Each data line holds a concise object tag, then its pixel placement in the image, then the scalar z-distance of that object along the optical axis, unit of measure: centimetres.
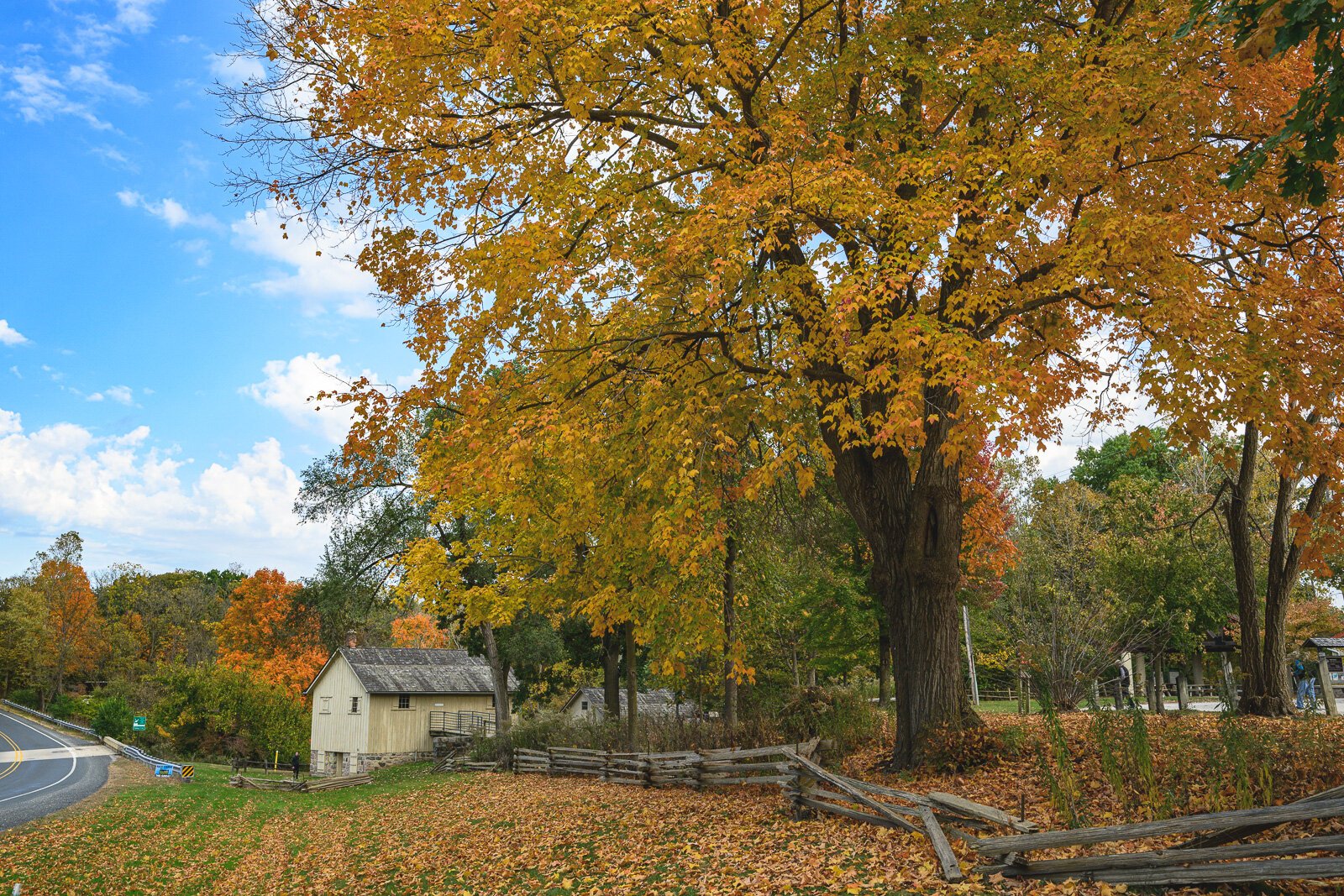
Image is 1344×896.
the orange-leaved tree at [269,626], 5646
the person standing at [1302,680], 2117
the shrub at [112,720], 4575
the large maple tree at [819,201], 905
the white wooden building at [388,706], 3919
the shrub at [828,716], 1459
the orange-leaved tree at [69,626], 6638
